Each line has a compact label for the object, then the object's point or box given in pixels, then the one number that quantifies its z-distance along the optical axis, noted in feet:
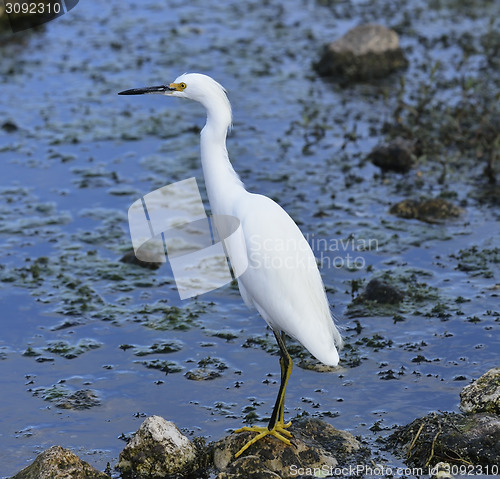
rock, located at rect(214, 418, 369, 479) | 36.19
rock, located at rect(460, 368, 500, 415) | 40.04
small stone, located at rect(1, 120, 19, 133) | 76.89
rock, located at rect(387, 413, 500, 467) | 37.04
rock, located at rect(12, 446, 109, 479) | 35.14
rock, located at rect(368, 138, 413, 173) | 68.85
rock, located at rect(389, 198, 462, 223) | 62.03
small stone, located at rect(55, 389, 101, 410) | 43.11
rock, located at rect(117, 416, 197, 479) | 36.91
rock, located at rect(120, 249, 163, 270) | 57.52
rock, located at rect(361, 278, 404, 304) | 52.26
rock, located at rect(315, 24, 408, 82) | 86.53
